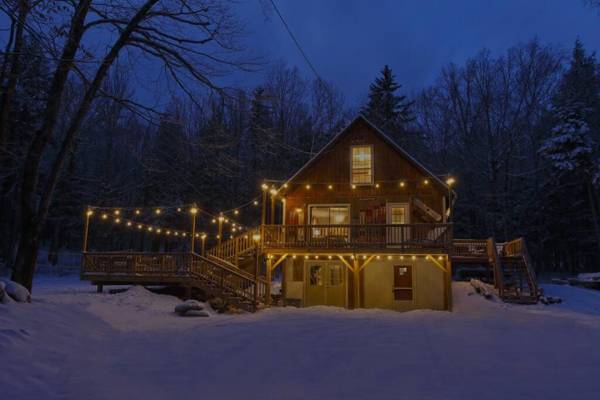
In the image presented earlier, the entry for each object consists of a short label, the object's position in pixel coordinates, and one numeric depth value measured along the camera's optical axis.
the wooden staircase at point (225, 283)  16.08
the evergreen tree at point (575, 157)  30.27
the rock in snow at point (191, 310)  14.16
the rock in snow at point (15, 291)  8.79
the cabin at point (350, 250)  17.25
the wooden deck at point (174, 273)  16.45
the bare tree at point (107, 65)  8.38
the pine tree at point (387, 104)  37.66
